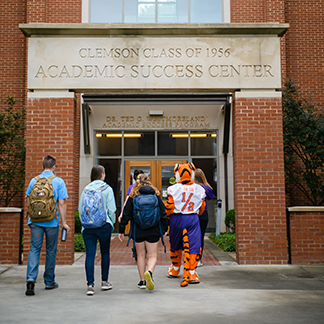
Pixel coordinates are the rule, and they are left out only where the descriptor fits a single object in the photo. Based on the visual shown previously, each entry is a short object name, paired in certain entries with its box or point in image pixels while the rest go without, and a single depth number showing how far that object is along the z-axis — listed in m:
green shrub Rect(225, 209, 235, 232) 12.05
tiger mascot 6.20
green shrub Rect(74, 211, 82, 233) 11.74
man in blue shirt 5.63
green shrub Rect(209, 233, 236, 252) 9.84
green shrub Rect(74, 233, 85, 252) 9.79
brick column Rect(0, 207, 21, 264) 7.90
